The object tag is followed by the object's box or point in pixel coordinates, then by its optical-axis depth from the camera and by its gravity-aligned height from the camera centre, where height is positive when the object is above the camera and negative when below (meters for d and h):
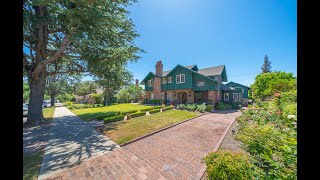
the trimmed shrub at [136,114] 13.94 -2.49
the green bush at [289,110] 6.63 -1.01
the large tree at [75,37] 8.56 +4.42
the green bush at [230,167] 2.98 -1.77
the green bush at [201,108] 17.65 -2.18
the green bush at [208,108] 18.33 -2.24
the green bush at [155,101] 28.67 -2.03
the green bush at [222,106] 20.90 -2.25
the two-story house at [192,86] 22.27 +1.07
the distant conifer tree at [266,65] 57.97 +11.88
